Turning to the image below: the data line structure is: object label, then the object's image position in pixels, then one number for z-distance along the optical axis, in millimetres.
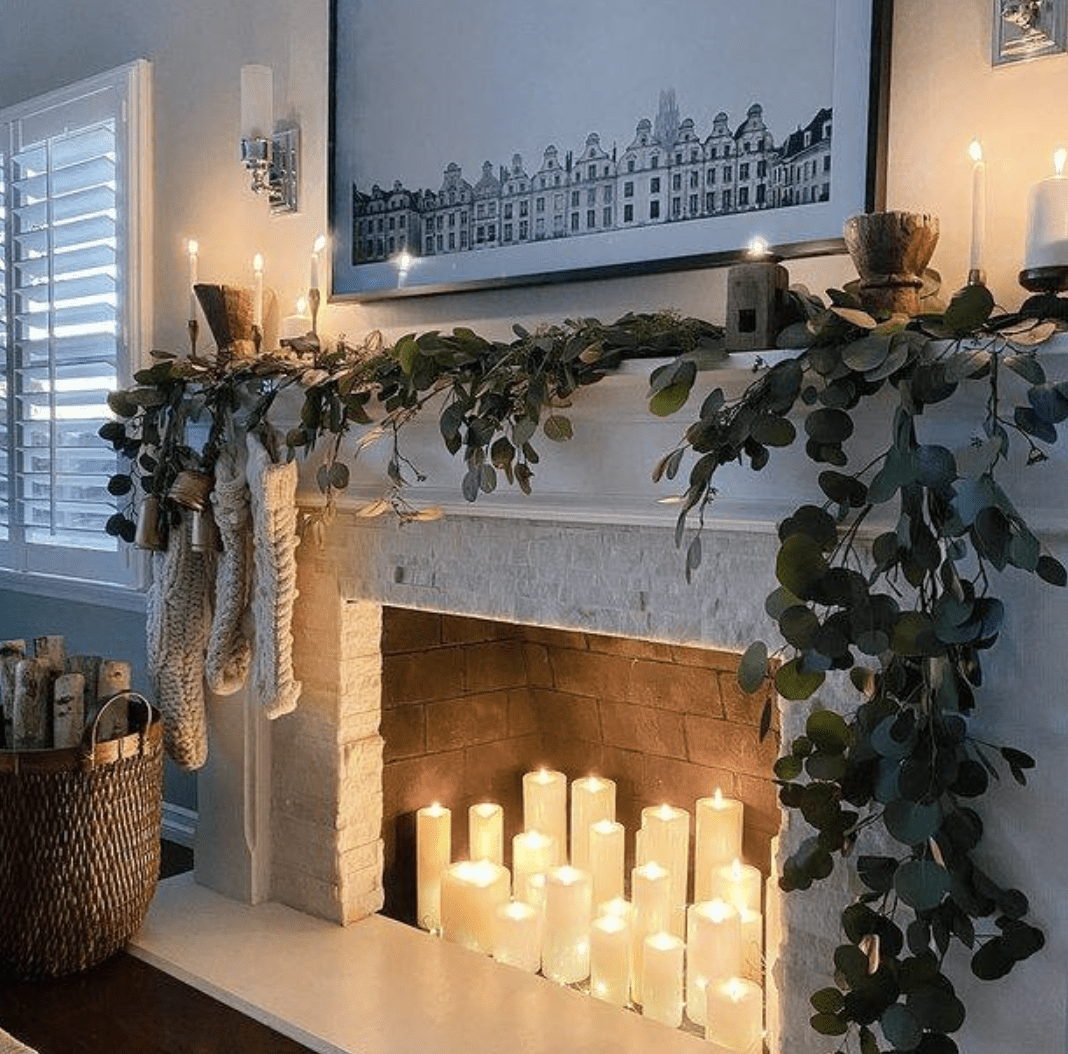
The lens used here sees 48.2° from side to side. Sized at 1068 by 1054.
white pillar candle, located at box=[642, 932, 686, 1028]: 1993
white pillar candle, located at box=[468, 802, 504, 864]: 2283
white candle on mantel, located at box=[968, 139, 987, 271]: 1455
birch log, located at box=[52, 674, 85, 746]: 2096
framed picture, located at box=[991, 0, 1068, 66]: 1438
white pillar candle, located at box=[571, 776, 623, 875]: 2240
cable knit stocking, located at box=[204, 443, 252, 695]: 2109
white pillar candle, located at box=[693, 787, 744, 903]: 2096
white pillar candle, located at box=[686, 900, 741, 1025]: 1949
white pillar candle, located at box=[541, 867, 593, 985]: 2104
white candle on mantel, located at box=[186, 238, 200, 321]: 2355
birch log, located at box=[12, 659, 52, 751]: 2084
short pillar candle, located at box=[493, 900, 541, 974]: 2154
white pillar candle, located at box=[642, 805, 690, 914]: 2129
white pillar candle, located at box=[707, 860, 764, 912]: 2045
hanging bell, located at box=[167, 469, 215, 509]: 2107
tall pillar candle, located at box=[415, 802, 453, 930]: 2275
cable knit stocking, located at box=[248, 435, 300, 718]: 2037
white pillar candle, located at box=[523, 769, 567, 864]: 2289
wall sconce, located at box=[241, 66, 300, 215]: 2225
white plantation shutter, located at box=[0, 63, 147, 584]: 2607
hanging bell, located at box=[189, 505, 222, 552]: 2121
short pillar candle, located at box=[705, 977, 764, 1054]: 1875
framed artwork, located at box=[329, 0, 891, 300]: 1618
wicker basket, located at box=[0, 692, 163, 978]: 1985
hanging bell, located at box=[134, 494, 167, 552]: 2162
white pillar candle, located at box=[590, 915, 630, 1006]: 2047
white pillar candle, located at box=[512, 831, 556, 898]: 2234
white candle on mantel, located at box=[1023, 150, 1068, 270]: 1362
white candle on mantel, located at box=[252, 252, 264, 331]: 2266
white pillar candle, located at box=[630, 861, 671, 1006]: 2078
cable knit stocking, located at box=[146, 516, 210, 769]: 2166
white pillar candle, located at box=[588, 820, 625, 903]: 2176
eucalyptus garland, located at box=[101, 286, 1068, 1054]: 1214
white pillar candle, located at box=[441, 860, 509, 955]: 2193
